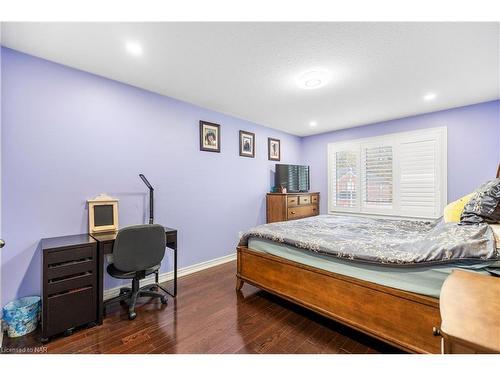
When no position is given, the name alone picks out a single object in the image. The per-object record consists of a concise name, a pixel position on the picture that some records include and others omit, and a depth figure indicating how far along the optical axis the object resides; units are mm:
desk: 1999
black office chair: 2043
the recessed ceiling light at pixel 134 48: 1878
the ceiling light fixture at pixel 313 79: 2342
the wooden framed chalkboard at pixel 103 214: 2365
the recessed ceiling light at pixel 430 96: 2889
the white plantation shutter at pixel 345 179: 4469
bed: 1360
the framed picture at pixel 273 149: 4508
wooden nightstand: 650
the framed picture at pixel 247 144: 3957
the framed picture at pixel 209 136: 3392
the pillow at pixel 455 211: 1942
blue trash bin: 1810
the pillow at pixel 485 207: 1595
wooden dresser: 4098
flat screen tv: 4445
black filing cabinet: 1763
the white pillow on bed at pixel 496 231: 1369
